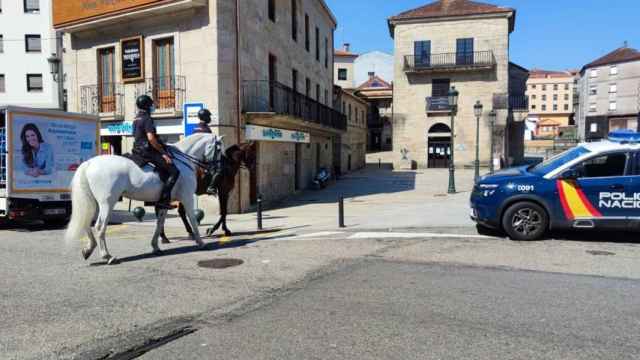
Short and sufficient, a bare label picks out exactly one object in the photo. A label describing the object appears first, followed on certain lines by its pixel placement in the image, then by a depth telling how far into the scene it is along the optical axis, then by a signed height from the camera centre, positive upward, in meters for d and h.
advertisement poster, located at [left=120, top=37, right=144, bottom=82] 17.16 +3.49
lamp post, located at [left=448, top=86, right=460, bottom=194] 21.57 +2.26
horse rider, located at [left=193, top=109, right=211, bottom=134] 10.14 +0.78
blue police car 8.73 -0.68
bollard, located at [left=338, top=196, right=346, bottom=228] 11.80 -1.48
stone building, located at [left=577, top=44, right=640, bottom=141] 77.69 +10.92
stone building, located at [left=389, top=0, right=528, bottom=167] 40.28 +6.81
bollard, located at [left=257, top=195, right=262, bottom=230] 11.85 -1.44
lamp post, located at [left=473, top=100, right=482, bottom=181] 23.13 +2.33
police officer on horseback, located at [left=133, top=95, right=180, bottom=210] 7.79 +0.15
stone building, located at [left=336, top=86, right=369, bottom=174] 36.69 +1.99
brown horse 10.41 -0.23
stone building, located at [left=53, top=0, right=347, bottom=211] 15.99 +3.14
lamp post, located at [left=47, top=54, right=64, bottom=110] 17.48 +3.18
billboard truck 11.72 -0.06
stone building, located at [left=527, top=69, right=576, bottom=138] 136.32 +17.64
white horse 7.27 -0.52
